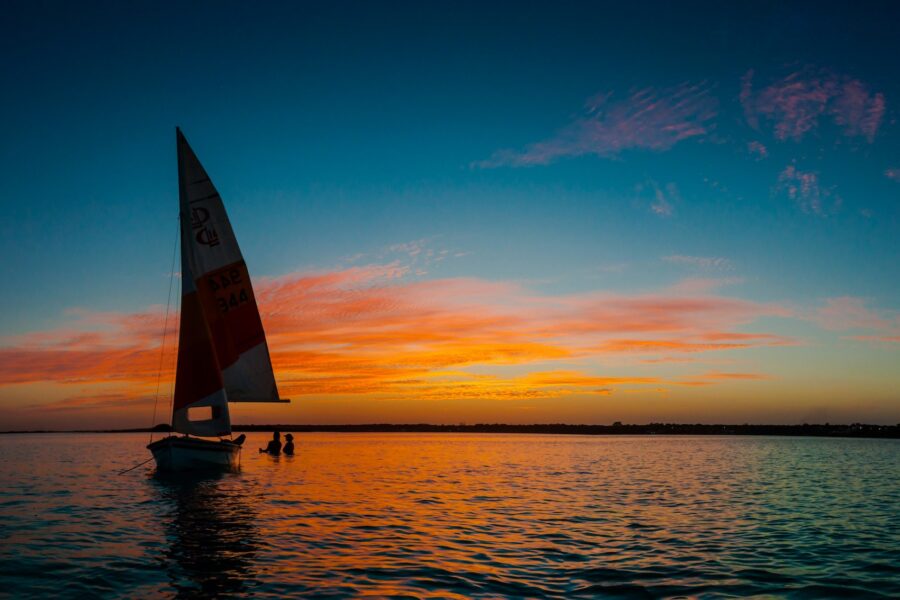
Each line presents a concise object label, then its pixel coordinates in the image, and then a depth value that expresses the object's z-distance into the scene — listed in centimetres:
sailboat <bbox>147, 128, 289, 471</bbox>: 3653
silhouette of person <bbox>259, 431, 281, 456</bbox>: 6562
